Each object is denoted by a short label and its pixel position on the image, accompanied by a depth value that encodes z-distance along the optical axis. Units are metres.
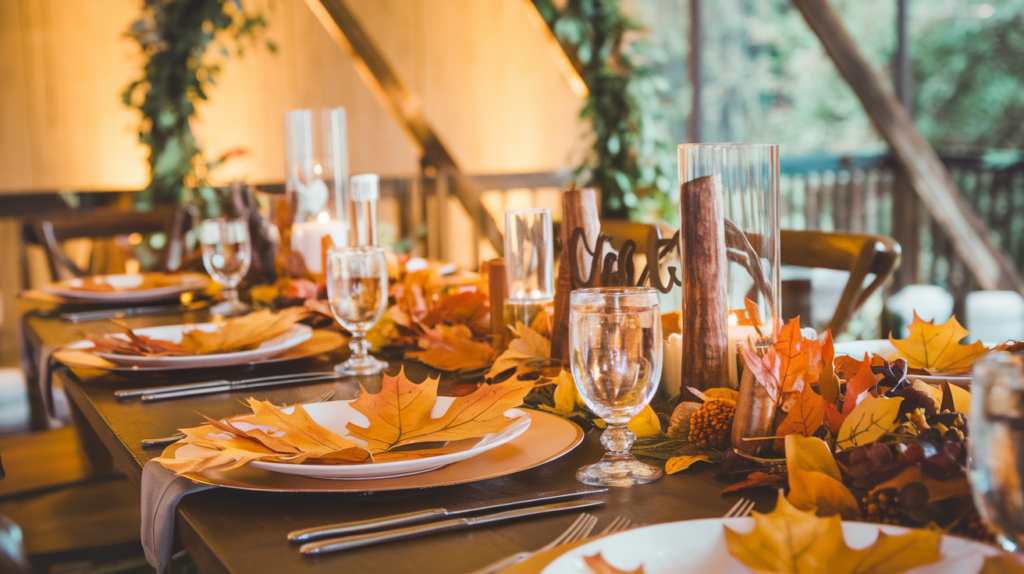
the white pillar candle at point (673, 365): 0.81
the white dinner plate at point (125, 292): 1.70
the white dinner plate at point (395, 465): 0.61
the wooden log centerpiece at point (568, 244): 0.89
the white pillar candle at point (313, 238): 1.66
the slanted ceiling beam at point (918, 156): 3.05
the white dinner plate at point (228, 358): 1.04
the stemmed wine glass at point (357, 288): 1.02
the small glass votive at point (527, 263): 1.00
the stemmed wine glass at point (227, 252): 1.51
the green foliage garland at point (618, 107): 3.28
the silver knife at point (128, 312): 1.56
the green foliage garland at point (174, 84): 3.06
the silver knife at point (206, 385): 0.95
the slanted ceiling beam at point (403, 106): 3.68
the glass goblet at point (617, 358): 0.62
